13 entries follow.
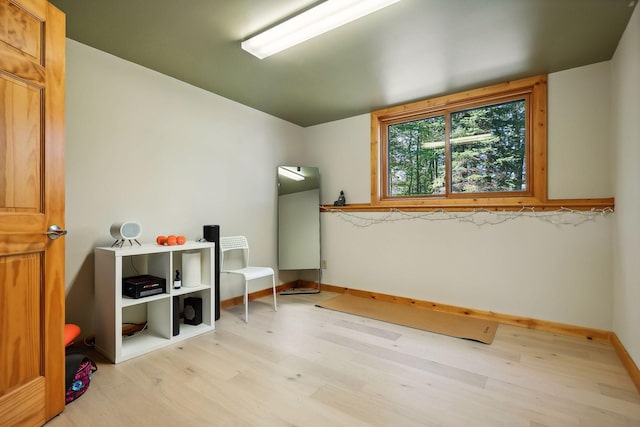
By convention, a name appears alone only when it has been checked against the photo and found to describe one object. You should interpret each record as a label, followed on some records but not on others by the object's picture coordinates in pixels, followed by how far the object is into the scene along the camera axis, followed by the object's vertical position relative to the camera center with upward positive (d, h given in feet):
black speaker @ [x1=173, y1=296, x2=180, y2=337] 8.24 -2.81
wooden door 4.43 +0.06
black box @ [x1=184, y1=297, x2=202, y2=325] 9.12 -2.96
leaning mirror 13.32 -0.34
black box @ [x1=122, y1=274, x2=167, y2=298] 7.52 -1.84
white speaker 7.48 -0.43
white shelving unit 7.01 -2.23
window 9.59 +2.38
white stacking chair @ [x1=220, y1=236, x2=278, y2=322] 10.11 -1.68
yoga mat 8.85 -3.45
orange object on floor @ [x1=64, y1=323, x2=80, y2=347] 6.26 -2.51
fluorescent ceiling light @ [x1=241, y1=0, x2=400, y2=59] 6.10 +4.22
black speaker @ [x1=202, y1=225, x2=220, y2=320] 9.64 -1.06
